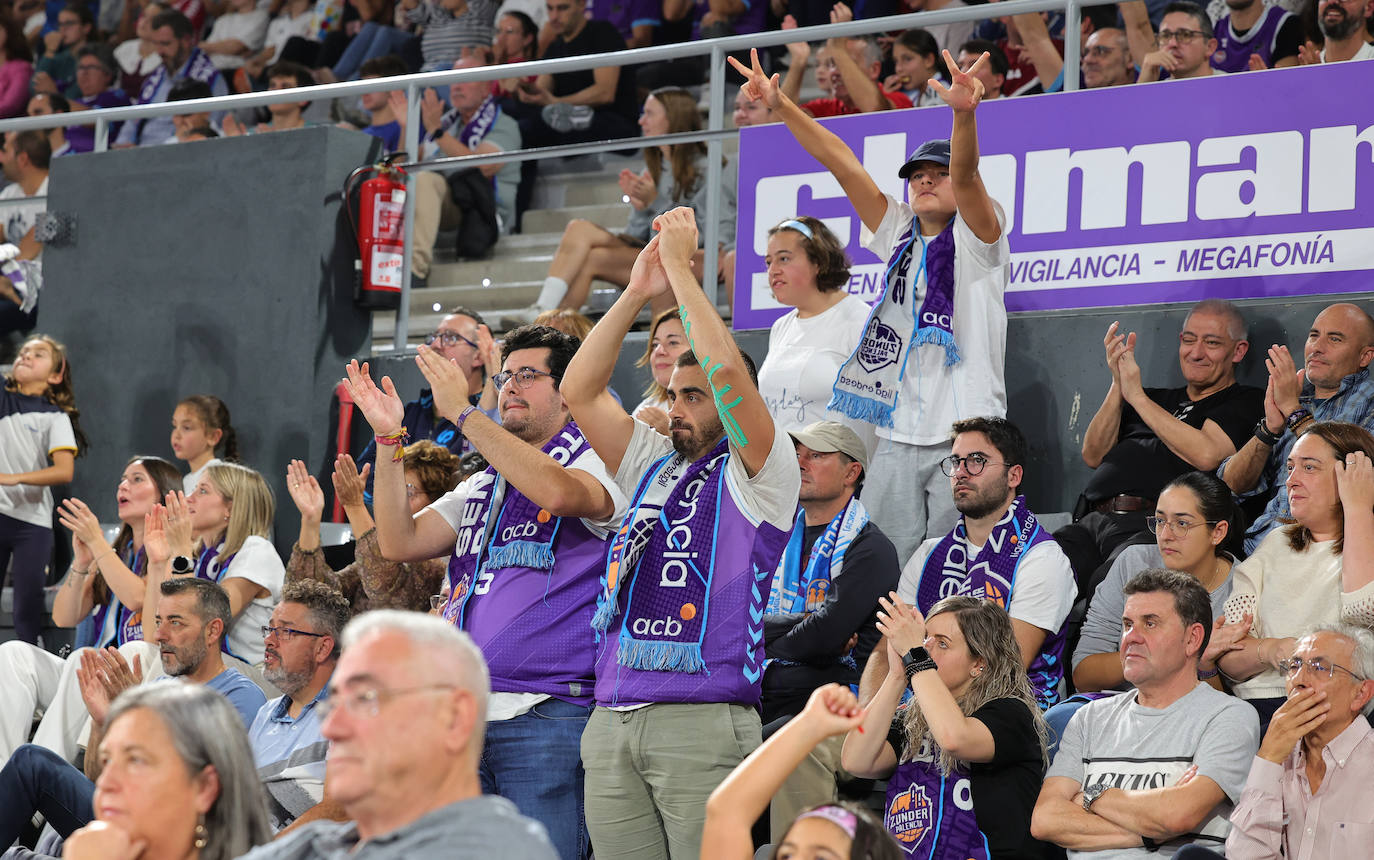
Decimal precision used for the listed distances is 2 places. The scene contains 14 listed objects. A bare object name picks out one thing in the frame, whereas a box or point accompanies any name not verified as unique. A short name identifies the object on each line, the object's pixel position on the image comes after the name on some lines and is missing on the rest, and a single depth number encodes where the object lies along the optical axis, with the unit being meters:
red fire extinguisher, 16.14
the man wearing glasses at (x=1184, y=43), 12.88
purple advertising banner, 12.02
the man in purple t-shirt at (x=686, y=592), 7.95
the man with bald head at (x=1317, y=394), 11.00
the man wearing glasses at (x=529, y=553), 8.70
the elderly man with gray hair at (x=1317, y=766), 8.13
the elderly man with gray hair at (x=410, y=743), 4.84
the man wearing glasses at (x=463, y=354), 13.78
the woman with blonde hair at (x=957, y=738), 8.78
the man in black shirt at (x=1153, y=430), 11.37
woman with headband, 12.12
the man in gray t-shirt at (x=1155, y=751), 8.44
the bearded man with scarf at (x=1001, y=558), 10.11
